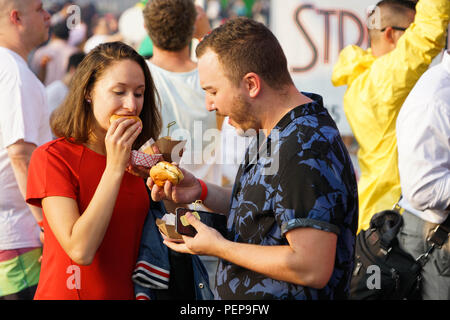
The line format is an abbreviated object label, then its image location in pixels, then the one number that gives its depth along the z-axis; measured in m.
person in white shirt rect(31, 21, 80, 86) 7.65
